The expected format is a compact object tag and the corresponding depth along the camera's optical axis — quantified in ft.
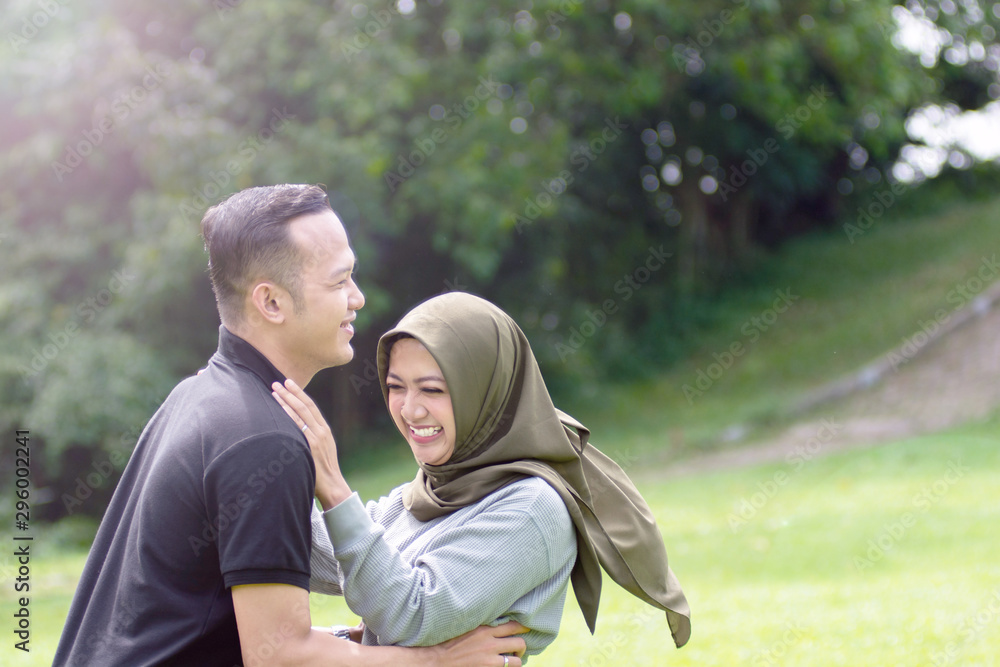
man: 6.54
